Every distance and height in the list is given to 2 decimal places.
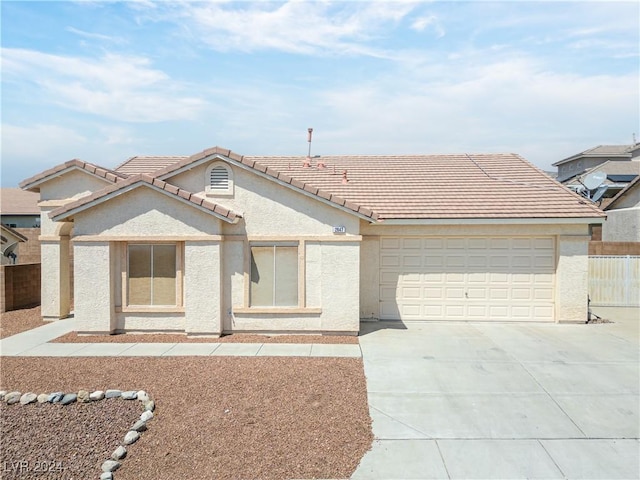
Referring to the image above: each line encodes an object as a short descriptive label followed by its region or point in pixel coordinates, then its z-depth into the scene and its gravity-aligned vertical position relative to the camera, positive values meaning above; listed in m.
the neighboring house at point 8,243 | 16.45 -0.35
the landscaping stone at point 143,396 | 6.86 -2.48
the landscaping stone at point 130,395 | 6.91 -2.47
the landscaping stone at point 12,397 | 6.92 -2.53
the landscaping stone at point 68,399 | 6.85 -2.51
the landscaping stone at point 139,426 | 5.89 -2.52
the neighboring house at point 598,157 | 40.94 +7.51
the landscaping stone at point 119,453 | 5.28 -2.58
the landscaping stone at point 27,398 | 6.91 -2.53
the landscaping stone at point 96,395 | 6.94 -2.49
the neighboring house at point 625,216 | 21.39 +1.08
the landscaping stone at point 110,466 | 5.03 -2.60
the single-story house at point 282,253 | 10.56 -0.42
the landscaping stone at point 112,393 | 7.00 -2.47
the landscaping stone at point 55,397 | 6.88 -2.50
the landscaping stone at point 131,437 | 5.61 -2.55
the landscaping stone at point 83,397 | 6.89 -2.49
